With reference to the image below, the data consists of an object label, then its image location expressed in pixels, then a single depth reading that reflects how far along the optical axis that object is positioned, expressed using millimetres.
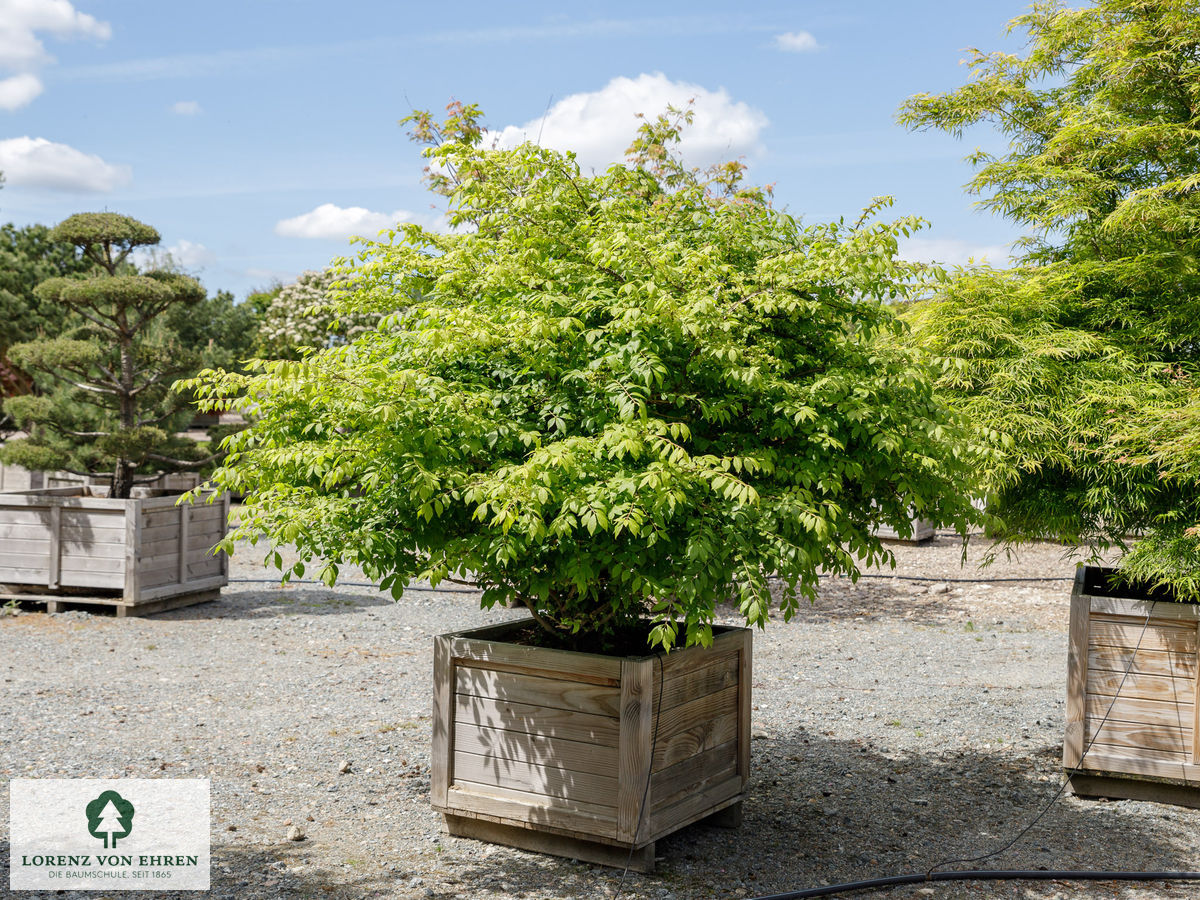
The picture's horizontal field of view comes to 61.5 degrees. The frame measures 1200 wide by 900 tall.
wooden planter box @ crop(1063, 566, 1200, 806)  4816
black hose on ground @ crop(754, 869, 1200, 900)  3990
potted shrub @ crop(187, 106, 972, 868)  3469
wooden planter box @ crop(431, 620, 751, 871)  3938
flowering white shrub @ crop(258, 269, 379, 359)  19859
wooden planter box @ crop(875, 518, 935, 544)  14109
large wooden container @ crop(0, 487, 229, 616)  9109
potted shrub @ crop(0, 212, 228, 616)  9180
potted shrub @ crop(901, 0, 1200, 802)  4746
